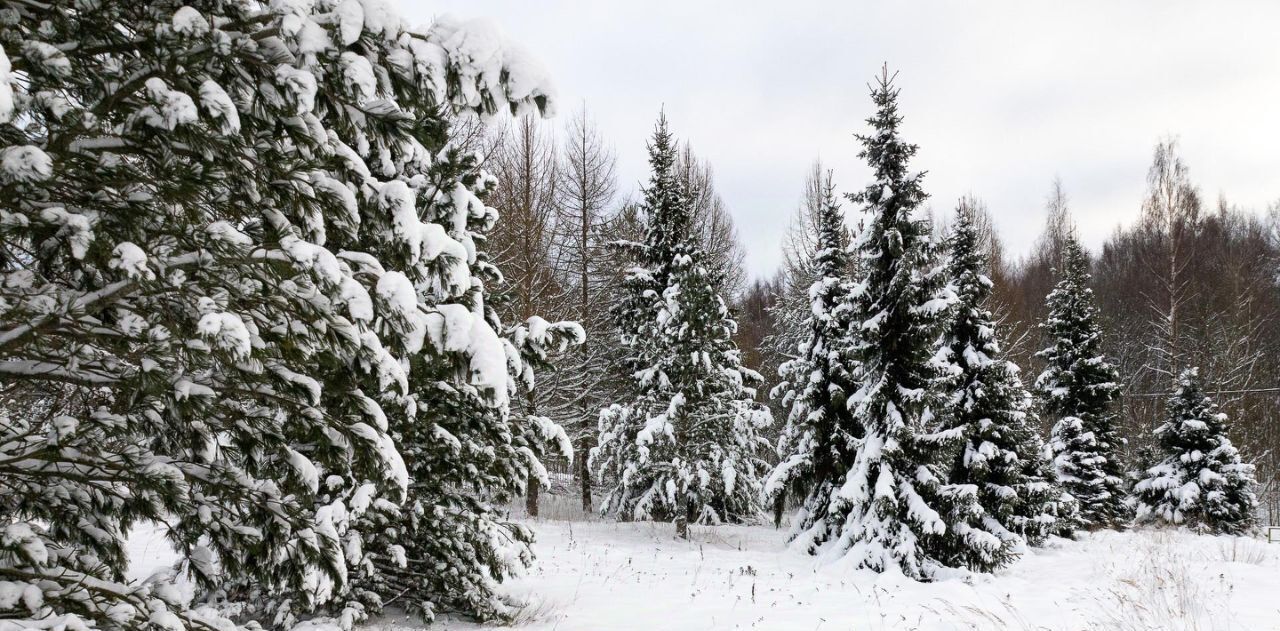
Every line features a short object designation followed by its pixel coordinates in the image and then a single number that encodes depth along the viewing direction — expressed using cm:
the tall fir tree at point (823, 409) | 1448
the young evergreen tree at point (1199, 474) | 1850
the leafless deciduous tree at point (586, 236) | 2094
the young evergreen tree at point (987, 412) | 1387
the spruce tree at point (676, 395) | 1554
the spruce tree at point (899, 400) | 1109
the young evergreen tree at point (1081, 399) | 1900
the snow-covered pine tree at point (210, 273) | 268
